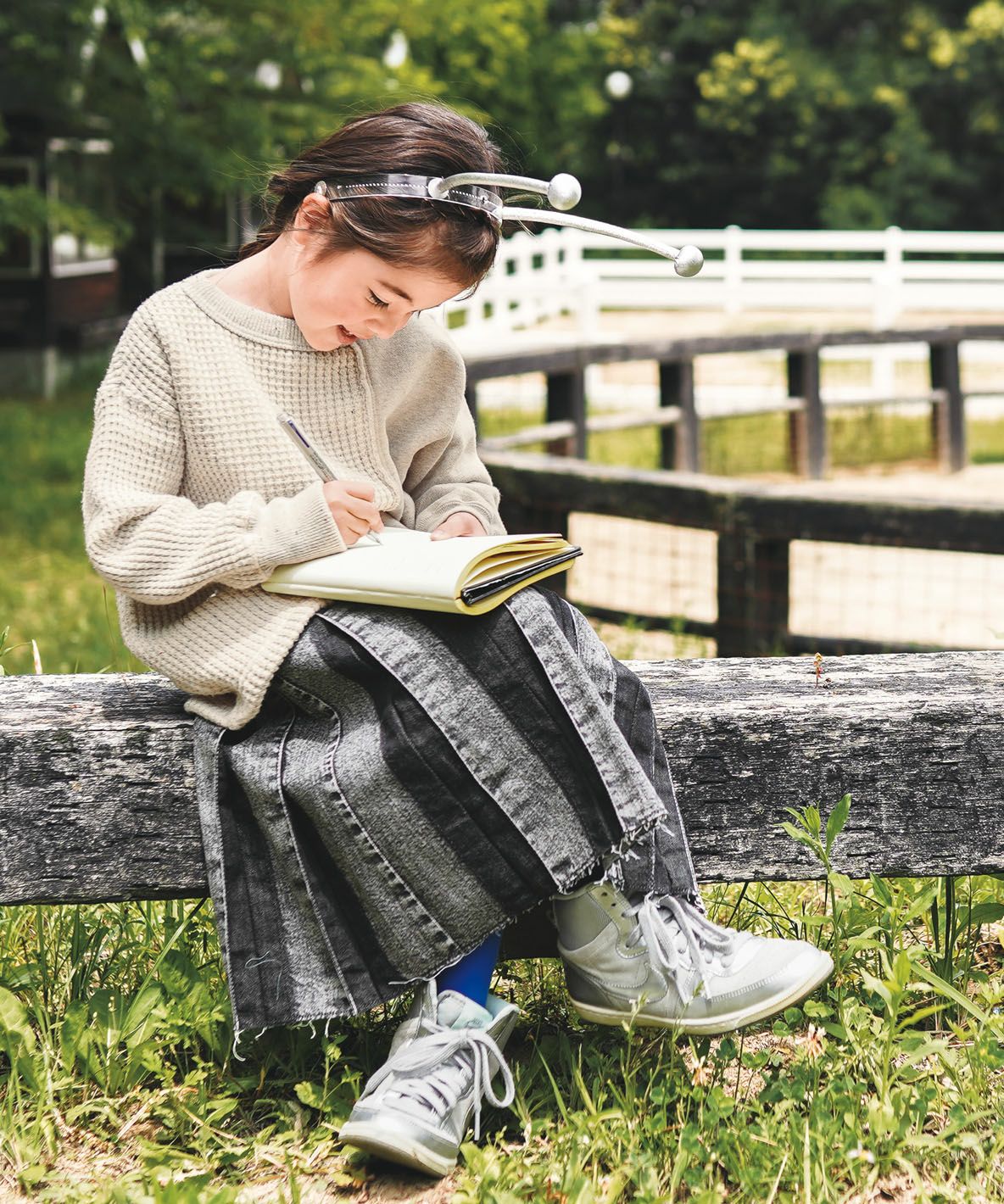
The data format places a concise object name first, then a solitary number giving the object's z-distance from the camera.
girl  1.87
